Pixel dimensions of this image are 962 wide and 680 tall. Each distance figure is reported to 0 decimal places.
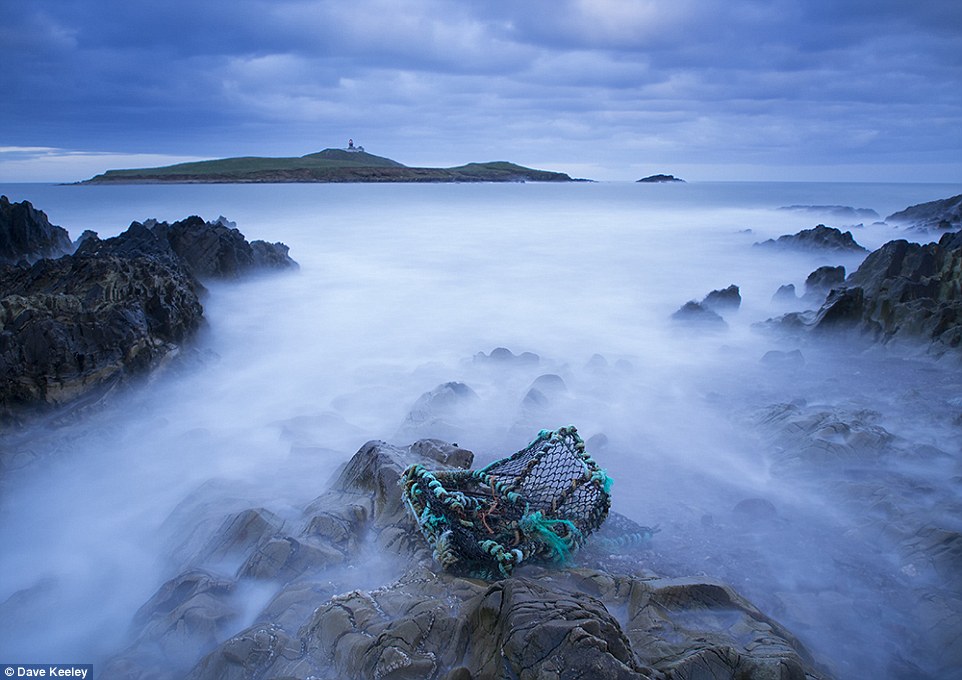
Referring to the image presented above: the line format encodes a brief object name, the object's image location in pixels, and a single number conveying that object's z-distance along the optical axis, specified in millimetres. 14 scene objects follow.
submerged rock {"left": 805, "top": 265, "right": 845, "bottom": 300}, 12148
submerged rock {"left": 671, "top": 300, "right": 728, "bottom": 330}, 10375
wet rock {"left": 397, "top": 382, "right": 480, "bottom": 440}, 6082
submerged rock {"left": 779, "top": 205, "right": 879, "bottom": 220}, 35000
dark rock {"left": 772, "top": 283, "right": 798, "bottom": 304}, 12242
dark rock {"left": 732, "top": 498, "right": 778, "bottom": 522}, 4578
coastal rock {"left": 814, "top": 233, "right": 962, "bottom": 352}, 8086
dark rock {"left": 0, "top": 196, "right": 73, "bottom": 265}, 11984
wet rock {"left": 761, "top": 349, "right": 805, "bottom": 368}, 8031
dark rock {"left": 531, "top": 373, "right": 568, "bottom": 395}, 7098
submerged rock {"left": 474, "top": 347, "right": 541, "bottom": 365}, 8289
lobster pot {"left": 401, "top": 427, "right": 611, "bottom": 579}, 3480
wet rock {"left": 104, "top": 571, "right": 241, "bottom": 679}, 3070
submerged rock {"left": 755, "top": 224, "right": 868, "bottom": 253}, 17984
